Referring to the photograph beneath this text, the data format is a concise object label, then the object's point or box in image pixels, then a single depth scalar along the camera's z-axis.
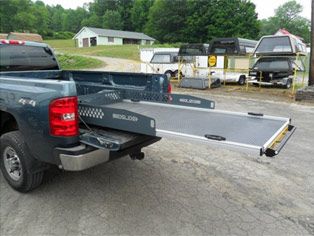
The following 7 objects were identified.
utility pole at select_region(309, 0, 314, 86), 12.37
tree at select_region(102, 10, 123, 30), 78.69
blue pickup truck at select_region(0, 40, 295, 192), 2.70
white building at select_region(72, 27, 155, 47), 59.47
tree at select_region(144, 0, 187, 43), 56.00
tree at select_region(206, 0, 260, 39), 49.22
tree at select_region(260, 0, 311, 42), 81.81
